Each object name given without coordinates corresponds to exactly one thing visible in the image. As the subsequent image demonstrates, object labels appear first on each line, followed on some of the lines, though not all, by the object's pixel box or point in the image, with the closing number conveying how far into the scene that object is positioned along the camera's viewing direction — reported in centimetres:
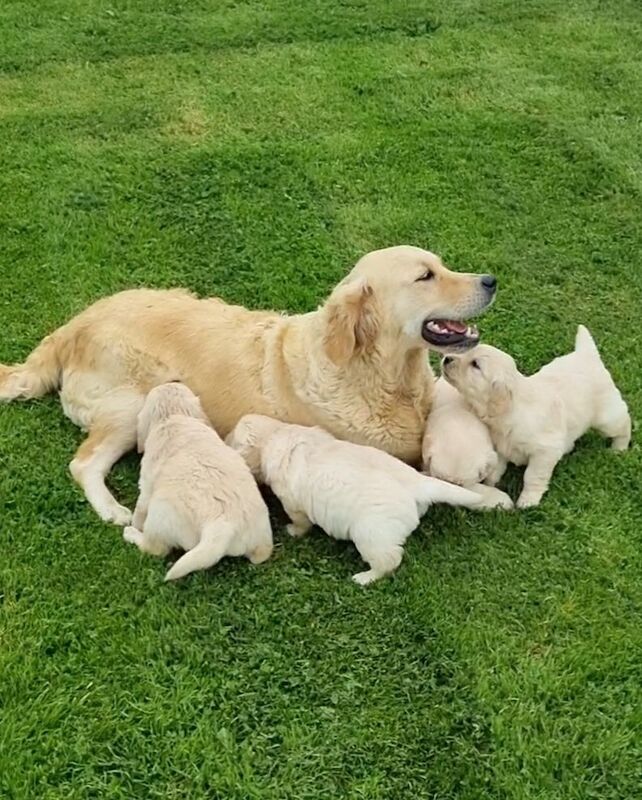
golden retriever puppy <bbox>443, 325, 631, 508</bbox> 398
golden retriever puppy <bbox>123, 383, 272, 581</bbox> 357
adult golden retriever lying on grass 407
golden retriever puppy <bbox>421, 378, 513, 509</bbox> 392
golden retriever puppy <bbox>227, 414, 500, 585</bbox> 362
